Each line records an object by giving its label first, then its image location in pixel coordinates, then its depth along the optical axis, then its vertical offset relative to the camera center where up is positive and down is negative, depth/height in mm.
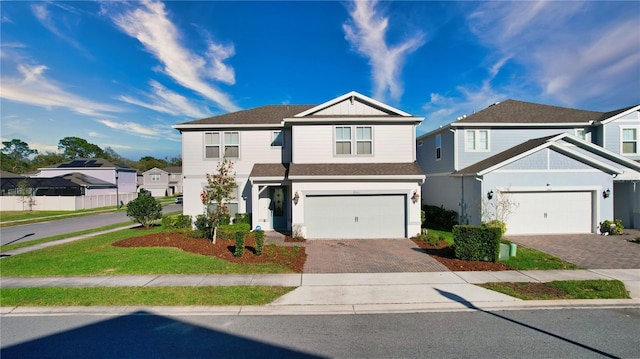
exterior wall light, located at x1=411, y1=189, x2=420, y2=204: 14359 -836
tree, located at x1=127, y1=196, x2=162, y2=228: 16922 -1654
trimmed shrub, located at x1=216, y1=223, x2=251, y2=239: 13543 -2311
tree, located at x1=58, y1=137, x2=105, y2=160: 88500 +10211
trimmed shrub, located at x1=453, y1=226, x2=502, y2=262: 10028 -2208
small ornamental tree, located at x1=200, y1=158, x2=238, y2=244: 13238 -695
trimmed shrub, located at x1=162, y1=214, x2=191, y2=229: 16352 -2304
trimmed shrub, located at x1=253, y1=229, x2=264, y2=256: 10594 -2177
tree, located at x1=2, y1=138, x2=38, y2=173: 72956 +8413
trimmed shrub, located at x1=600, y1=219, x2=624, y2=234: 14383 -2395
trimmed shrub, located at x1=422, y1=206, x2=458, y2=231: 17750 -2418
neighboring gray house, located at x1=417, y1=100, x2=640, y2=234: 14820 +621
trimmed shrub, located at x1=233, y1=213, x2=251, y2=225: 16000 -2052
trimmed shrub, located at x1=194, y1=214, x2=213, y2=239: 14125 -2288
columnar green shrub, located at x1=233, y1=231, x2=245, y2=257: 10633 -2298
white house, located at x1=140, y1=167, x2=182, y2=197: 54906 -203
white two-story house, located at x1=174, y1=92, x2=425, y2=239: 14469 +691
